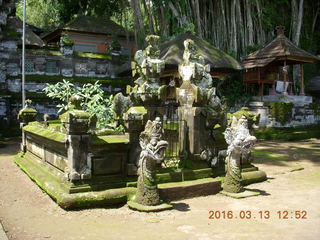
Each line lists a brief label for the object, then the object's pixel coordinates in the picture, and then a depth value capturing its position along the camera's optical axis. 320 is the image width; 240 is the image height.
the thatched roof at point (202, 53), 18.67
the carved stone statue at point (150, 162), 6.73
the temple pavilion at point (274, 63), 22.12
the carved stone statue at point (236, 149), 7.85
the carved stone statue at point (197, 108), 8.44
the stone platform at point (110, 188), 6.84
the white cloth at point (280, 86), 23.52
